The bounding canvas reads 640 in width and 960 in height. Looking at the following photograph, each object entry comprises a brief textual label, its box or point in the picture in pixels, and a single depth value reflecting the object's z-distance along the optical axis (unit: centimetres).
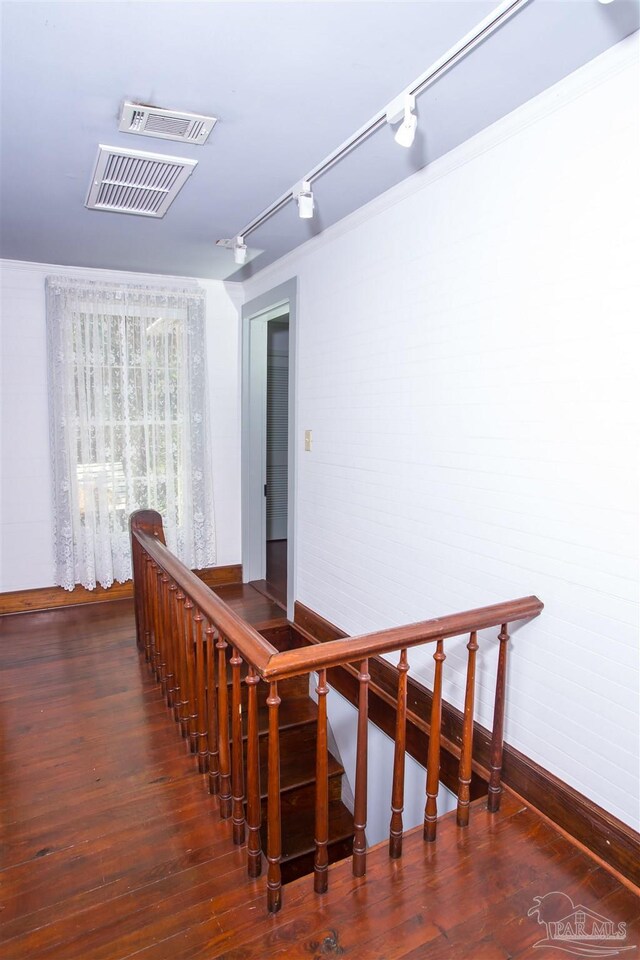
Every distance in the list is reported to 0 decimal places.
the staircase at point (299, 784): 276
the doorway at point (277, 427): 596
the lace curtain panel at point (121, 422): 400
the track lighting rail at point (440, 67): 148
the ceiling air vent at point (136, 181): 231
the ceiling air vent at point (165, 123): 195
